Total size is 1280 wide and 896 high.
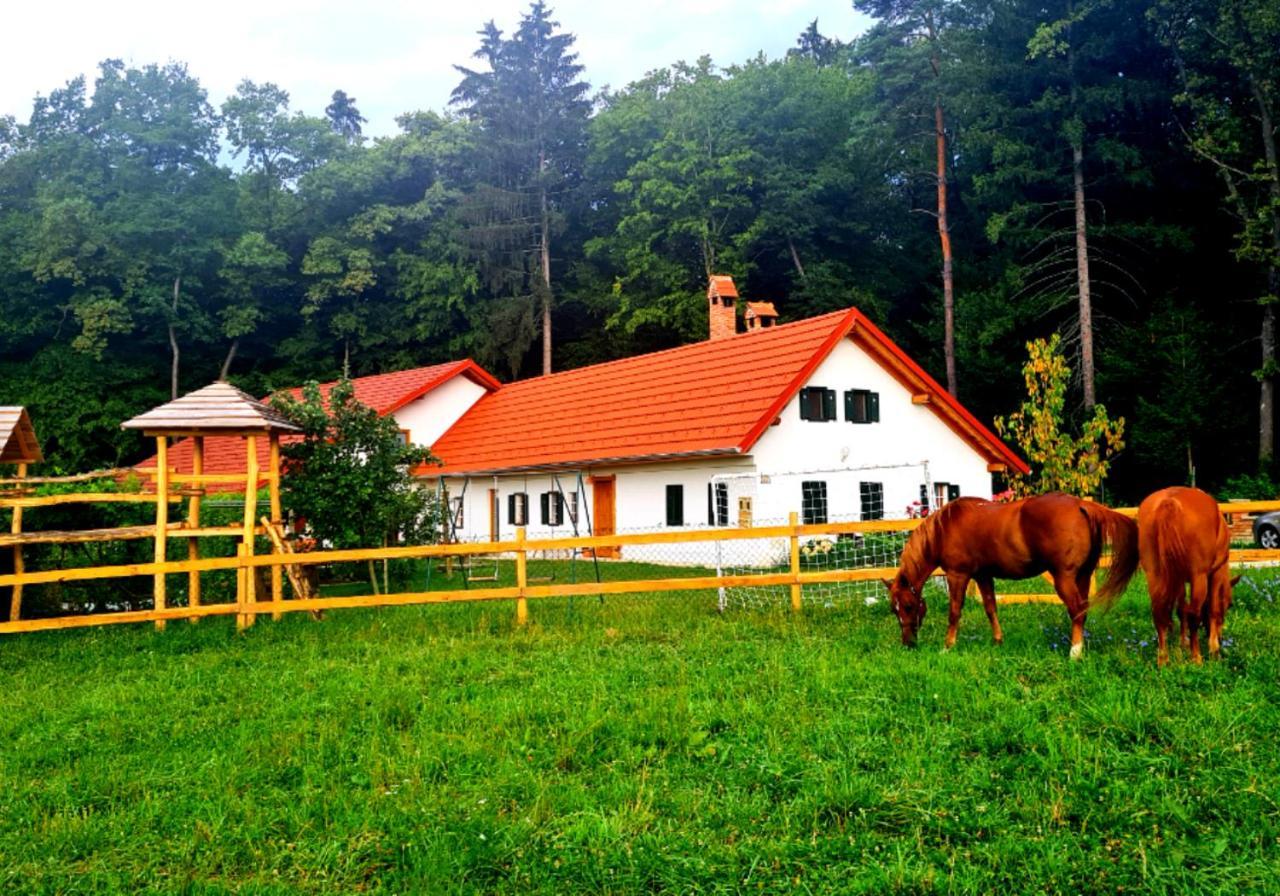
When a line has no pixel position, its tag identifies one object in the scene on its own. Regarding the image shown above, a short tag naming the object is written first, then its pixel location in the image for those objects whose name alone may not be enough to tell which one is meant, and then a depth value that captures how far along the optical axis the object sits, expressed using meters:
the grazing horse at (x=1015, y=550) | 7.81
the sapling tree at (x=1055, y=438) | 18.19
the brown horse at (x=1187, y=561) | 7.13
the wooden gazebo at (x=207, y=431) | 12.21
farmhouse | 20.81
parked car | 20.38
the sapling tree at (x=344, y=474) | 15.16
